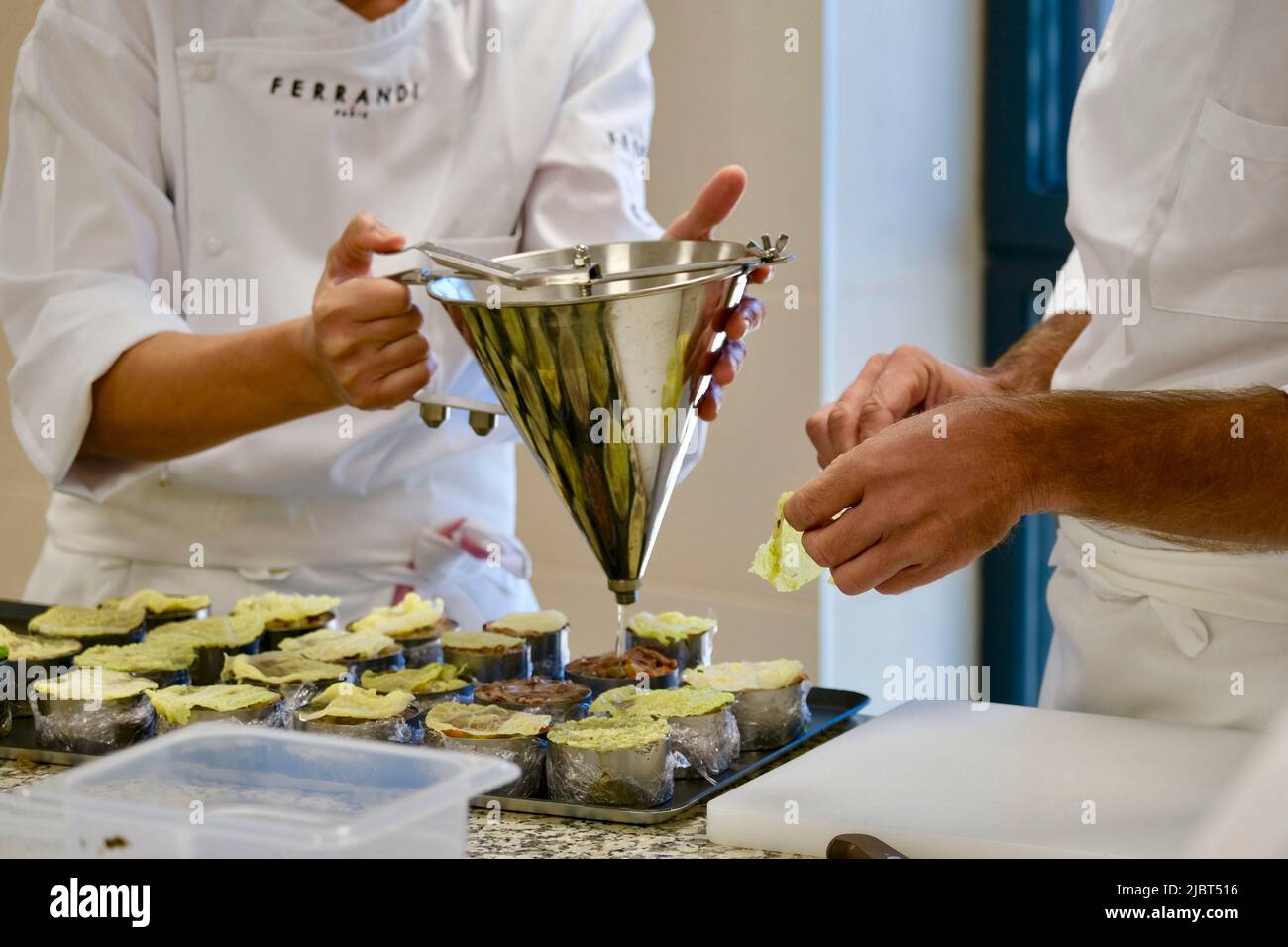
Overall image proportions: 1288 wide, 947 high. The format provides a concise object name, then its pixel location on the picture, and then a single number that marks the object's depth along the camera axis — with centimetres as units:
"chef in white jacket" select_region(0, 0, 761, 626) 166
